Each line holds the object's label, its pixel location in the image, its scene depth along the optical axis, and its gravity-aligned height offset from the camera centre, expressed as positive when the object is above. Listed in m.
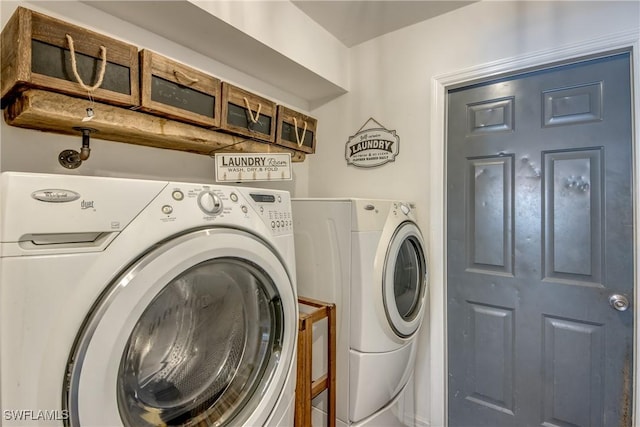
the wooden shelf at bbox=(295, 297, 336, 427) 1.19 -0.62
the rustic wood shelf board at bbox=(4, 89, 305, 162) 0.91 +0.31
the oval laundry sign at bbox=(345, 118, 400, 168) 1.94 +0.44
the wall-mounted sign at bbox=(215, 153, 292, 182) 1.23 +0.20
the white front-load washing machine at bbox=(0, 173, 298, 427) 0.54 -0.20
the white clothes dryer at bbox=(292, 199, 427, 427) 1.34 -0.33
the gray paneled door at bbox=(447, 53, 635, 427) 1.37 -0.16
